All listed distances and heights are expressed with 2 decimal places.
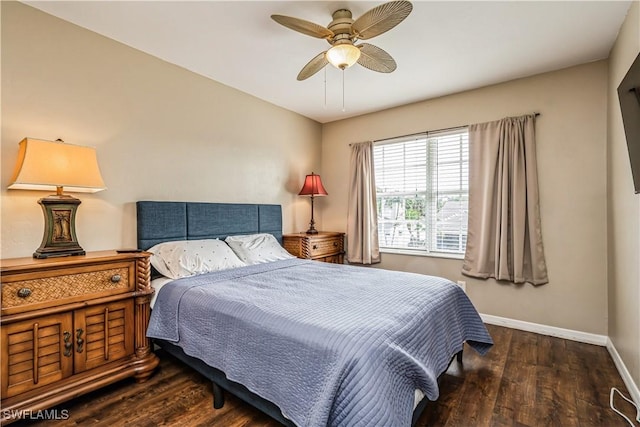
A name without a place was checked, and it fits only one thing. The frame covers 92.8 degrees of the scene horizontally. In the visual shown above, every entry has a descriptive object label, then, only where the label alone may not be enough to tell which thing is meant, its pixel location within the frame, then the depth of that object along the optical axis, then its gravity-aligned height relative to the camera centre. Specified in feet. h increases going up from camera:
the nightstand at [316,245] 12.46 -1.30
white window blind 11.82 +0.96
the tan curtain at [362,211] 13.65 +0.17
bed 4.04 -2.00
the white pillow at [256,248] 9.89 -1.12
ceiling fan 5.91 +3.91
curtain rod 11.74 +3.38
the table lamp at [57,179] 6.05 +0.76
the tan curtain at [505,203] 10.03 +0.37
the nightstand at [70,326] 5.48 -2.24
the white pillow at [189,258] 7.94 -1.17
